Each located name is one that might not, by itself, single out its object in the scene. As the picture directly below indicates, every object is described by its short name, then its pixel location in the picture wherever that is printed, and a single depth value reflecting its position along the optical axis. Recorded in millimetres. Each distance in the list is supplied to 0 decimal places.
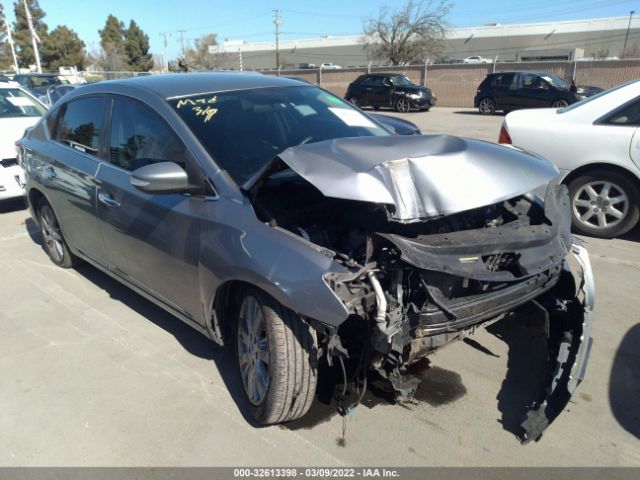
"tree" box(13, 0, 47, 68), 57500
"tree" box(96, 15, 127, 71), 61688
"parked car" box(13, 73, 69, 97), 17047
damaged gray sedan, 2174
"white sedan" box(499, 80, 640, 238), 4719
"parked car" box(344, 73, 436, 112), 20328
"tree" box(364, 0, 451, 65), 44875
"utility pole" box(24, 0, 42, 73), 32253
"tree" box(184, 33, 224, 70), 69625
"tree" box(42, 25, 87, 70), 57375
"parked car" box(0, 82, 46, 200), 6695
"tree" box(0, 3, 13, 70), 57609
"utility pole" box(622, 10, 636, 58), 57569
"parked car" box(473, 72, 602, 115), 17109
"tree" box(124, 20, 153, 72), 69938
